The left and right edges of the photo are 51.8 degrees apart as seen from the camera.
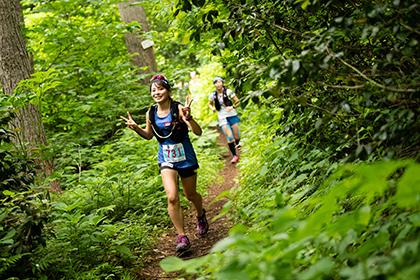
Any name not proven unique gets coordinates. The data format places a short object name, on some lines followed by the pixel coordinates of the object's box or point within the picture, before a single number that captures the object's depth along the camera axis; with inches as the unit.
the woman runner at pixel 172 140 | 224.4
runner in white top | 428.1
